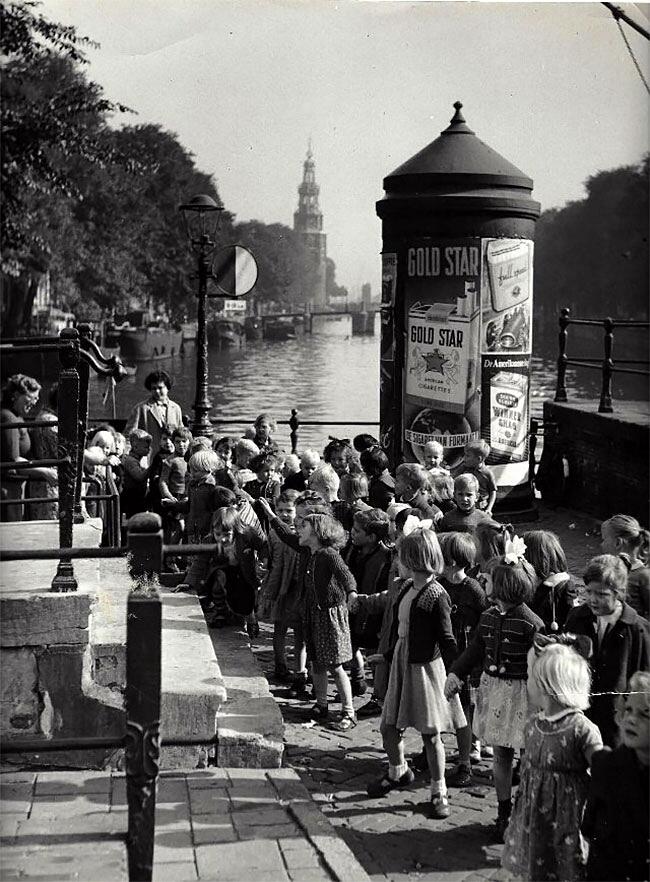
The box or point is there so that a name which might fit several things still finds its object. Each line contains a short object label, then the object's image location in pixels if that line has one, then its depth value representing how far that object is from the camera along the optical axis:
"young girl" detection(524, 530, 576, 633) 5.12
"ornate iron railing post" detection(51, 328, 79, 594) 4.80
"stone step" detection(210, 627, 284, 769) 5.28
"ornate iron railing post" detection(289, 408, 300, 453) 12.77
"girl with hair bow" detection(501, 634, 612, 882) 3.86
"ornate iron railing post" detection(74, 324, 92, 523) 5.57
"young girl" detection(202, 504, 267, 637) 7.13
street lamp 12.13
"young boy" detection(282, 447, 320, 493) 8.63
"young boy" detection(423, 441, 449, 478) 8.59
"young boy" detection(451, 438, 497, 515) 8.54
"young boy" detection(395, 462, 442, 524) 6.96
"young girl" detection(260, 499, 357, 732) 6.05
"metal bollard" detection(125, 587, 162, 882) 3.14
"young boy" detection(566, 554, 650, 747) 4.48
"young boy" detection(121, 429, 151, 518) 9.33
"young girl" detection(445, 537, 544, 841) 4.72
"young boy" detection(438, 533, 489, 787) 5.34
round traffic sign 12.45
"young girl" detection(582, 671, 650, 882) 3.46
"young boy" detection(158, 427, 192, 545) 9.10
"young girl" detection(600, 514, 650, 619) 5.25
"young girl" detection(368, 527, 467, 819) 5.04
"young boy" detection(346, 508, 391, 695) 6.41
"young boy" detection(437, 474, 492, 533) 6.66
